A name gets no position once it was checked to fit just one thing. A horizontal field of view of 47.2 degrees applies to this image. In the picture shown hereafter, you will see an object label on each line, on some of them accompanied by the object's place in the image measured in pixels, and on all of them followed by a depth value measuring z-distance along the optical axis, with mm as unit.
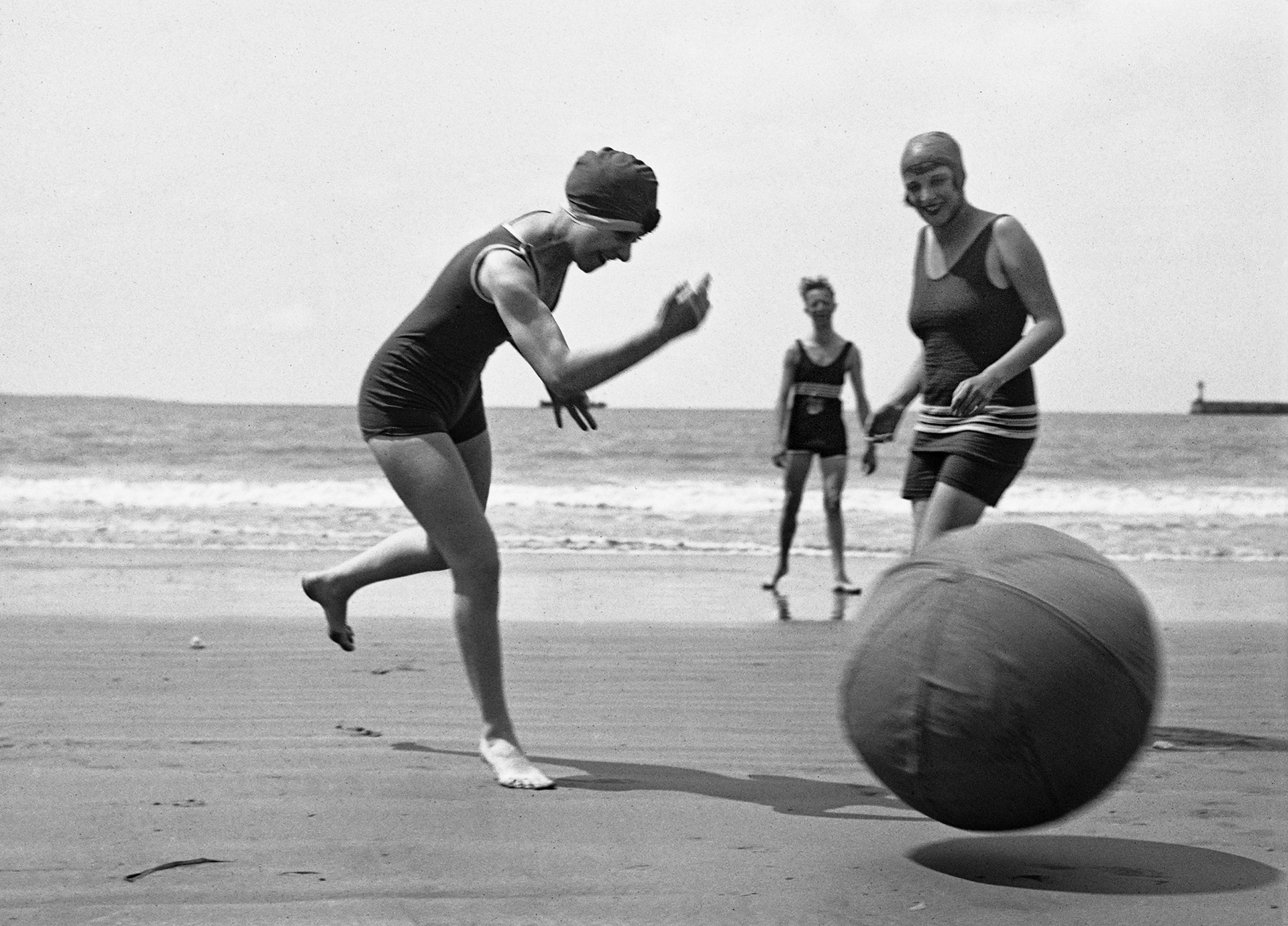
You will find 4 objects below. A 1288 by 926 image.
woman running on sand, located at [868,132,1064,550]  4645
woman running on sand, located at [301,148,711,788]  4273
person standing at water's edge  9430
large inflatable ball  3250
